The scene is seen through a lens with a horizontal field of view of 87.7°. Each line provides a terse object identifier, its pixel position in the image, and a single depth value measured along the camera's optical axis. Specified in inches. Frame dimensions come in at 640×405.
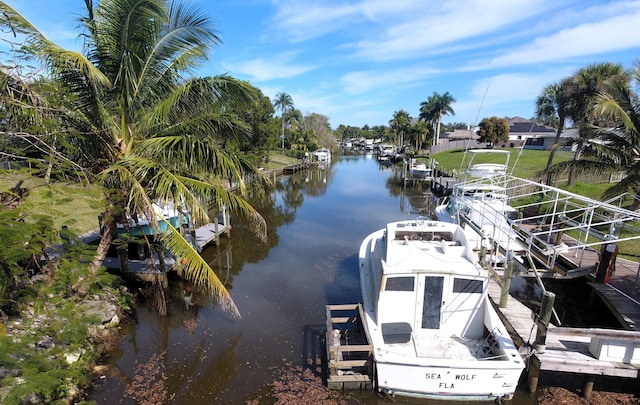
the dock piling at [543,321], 266.7
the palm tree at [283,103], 2871.6
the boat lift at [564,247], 355.9
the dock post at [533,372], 277.9
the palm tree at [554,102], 935.7
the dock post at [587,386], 280.6
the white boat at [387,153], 2866.6
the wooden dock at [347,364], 288.7
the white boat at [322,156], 2371.1
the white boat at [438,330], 264.6
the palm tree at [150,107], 274.1
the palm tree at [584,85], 807.1
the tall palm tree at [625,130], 416.8
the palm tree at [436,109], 2754.9
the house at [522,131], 2484.3
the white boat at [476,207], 528.5
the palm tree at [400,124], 3174.2
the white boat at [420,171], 1643.7
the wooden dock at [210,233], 618.8
